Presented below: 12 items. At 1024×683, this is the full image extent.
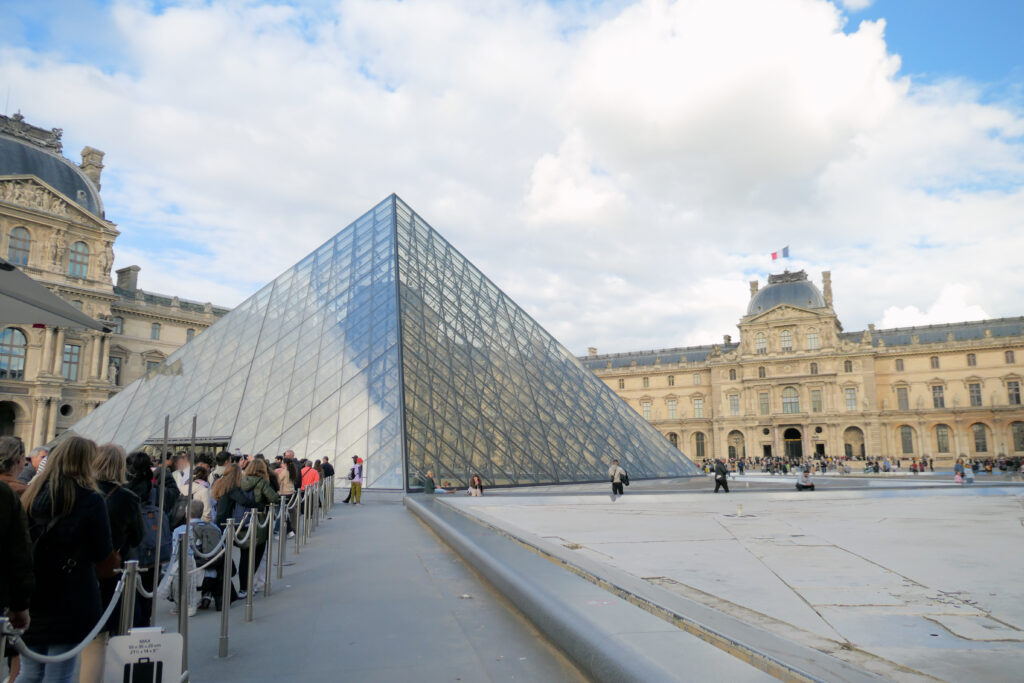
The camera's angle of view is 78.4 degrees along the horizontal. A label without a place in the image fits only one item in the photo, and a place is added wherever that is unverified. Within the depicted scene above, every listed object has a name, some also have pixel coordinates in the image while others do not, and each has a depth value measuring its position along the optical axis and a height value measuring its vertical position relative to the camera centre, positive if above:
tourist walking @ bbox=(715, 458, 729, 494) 16.58 -0.90
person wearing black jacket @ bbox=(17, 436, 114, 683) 2.58 -0.43
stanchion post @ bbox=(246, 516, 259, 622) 4.65 -0.84
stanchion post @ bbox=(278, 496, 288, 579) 6.17 -1.06
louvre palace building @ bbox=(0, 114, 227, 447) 38.25 +10.19
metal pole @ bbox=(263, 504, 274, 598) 5.37 -0.92
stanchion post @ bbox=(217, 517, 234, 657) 3.78 -0.83
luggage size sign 2.55 -0.85
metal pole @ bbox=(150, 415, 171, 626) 2.72 -0.60
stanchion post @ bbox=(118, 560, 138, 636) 2.76 -0.65
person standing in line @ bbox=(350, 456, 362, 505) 14.13 -0.79
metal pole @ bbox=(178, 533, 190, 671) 3.23 -0.76
